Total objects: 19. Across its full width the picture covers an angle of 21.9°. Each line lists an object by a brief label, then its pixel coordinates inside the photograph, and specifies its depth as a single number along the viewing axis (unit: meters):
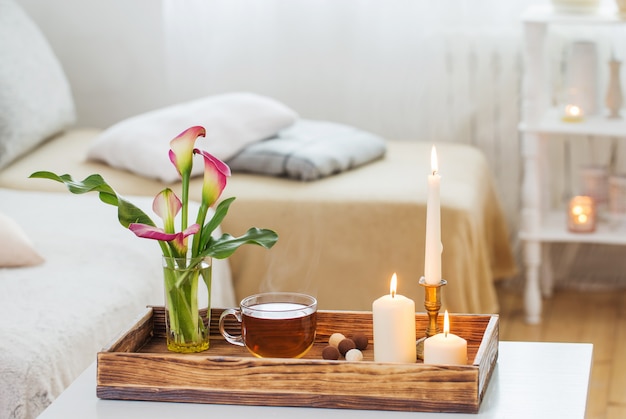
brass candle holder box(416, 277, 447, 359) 2.14
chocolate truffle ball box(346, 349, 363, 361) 2.16
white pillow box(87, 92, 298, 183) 3.65
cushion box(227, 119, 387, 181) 3.58
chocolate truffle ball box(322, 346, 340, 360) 2.15
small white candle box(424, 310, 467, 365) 2.08
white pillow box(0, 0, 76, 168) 3.87
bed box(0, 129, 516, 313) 3.36
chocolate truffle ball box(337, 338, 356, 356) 2.19
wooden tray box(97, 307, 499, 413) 2.02
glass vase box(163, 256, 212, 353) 2.18
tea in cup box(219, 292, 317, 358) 2.14
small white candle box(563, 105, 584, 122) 3.88
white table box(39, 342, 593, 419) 2.03
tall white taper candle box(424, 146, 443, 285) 2.14
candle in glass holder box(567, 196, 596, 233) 3.91
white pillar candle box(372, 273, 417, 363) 2.12
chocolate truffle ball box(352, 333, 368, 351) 2.22
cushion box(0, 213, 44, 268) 2.84
